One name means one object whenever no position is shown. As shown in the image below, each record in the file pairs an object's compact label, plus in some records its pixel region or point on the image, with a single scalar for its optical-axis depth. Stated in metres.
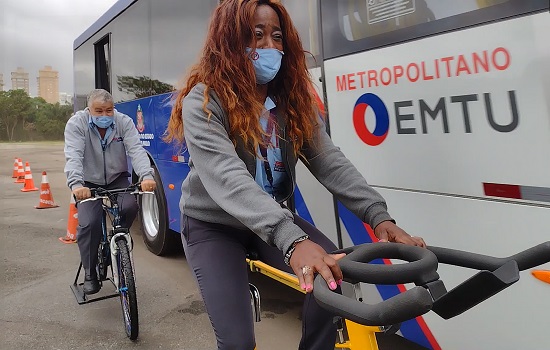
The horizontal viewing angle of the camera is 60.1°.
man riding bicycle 3.65
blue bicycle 3.35
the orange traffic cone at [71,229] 6.11
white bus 1.80
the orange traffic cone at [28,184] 11.38
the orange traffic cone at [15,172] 14.73
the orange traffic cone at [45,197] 8.80
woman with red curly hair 1.60
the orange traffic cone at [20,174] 13.59
